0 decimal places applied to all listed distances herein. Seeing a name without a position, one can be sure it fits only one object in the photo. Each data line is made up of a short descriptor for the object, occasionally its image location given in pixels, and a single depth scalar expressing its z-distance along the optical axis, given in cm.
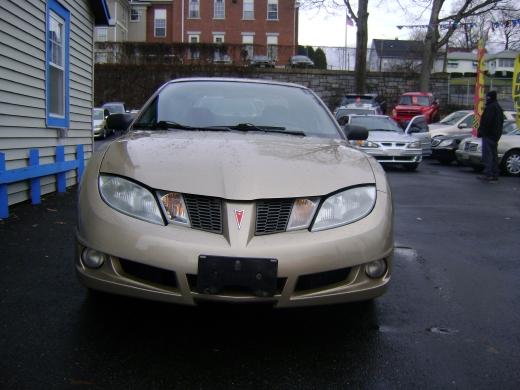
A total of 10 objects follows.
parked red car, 2604
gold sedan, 264
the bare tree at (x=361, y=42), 2854
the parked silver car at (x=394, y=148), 1375
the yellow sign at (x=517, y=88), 1423
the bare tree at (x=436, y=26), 2902
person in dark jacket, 1174
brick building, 4491
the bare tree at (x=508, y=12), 2966
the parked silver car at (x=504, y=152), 1356
